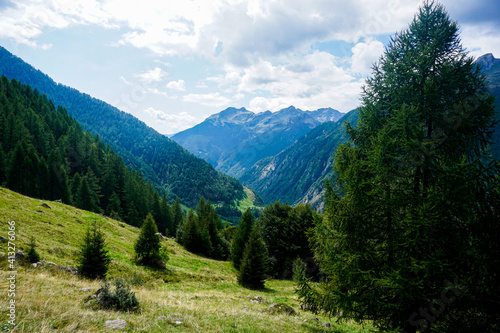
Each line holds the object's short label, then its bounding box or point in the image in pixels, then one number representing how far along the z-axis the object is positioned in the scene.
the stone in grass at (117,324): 7.69
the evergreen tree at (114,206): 80.74
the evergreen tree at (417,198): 7.64
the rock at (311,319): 13.51
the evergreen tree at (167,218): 88.44
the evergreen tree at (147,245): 28.06
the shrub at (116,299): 9.92
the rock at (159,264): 28.06
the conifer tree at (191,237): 52.41
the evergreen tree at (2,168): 60.91
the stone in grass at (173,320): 9.32
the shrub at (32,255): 15.59
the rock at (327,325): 12.87
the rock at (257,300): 20.33
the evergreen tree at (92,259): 17.34
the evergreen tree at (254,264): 30.69
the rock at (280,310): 14.86
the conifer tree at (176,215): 91.32
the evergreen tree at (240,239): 43.97
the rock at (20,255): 15.28
